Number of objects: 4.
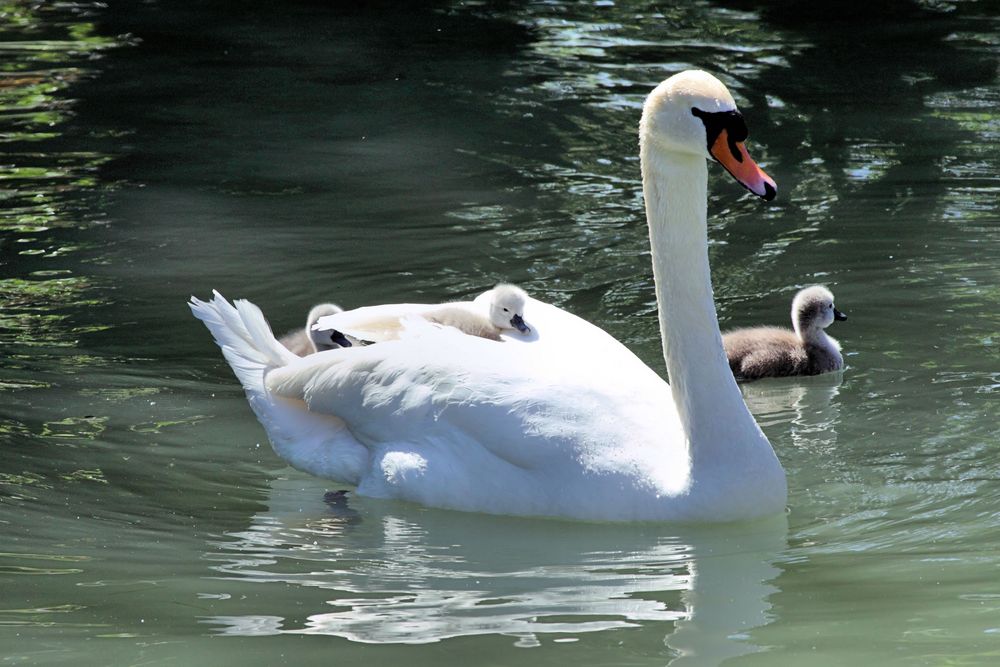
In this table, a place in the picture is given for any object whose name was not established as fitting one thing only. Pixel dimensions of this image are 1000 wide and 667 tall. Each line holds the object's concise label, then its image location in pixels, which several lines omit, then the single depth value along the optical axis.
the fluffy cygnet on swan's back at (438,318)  14.45
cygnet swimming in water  17.53
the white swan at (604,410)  12.04
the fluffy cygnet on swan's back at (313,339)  16.33
